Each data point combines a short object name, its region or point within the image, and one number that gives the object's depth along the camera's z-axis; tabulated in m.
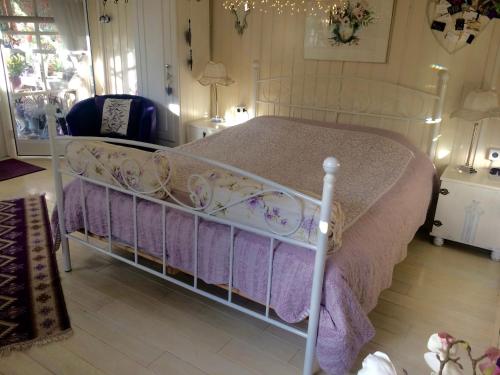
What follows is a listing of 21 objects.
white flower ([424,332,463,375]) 0.73
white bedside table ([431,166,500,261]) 2.88
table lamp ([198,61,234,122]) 3.93
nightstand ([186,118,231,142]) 4.00
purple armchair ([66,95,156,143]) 4.12
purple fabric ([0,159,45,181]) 4.28
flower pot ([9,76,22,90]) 4.58
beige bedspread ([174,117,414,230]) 2.47
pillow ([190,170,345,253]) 1.66
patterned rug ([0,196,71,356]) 2.09
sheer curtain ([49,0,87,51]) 4.55
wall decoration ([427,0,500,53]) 2.83
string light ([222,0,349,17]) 3.32
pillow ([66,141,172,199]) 2.05
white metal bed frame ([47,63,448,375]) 1.57
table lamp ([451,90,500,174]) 2.81
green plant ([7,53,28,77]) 4.53
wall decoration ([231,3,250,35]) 3.82
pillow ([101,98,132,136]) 4.24
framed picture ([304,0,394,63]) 3.18
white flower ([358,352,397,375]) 0.69
